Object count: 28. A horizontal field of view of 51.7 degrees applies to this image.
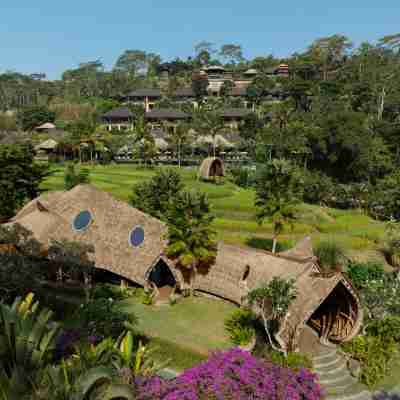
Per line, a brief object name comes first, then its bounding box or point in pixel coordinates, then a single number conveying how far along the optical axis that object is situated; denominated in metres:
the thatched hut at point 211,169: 61.59
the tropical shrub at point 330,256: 30.94
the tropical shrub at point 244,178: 63.84
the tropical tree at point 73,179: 50.34
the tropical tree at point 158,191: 36.53
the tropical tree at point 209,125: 81.81
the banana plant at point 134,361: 15.43
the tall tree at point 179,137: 79.44
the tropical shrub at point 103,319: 20.42
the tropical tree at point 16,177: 37.69
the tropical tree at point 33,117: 113.44
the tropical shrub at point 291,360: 19.80
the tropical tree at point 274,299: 20.20
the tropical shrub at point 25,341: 13.03
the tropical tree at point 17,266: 22.23
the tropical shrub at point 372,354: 20.44
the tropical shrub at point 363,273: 30.16
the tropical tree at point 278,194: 32.47
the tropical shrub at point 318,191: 59.06
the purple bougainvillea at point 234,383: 13.07
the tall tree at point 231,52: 189.40
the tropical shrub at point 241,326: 21.62
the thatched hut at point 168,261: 21.66
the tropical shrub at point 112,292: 27.14
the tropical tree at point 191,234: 26.58
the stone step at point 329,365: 20.88
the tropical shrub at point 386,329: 22.81
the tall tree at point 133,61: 190.50
